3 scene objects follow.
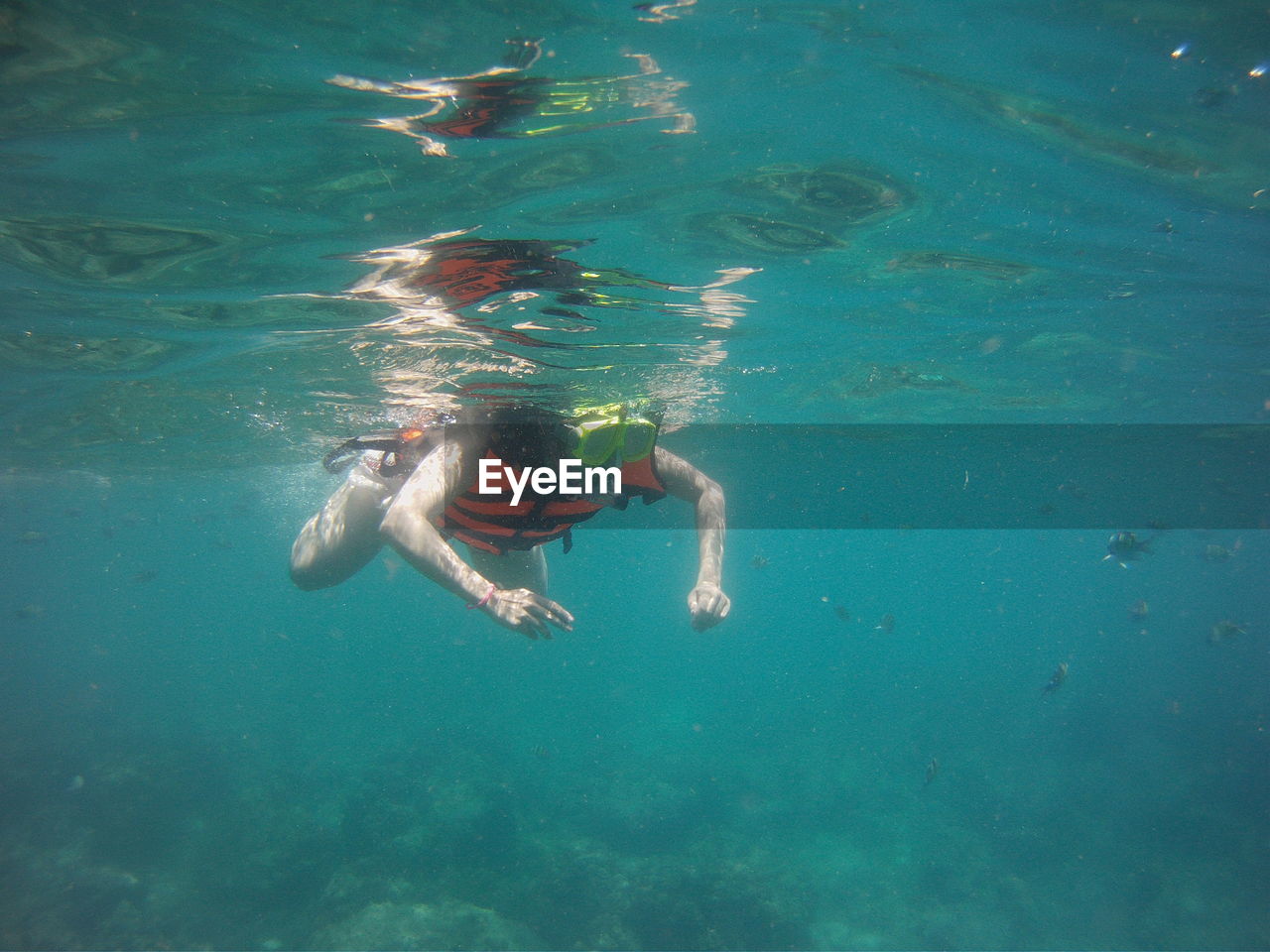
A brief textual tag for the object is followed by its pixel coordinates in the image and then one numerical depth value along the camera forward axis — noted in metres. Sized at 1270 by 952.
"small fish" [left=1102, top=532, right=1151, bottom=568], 10.36
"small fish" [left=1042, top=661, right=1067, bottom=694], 10.37
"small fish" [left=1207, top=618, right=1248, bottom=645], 11.62
